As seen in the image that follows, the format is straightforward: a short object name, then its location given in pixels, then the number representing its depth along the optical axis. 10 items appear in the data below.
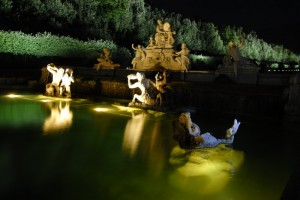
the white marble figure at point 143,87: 12.31
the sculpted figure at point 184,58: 17.99
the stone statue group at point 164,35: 19.10
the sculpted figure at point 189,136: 6.95
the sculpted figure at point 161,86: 12.41
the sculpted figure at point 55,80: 15.67
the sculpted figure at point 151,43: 19.54
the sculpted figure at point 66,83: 15.50
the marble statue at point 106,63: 19.83
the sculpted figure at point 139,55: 19.69
